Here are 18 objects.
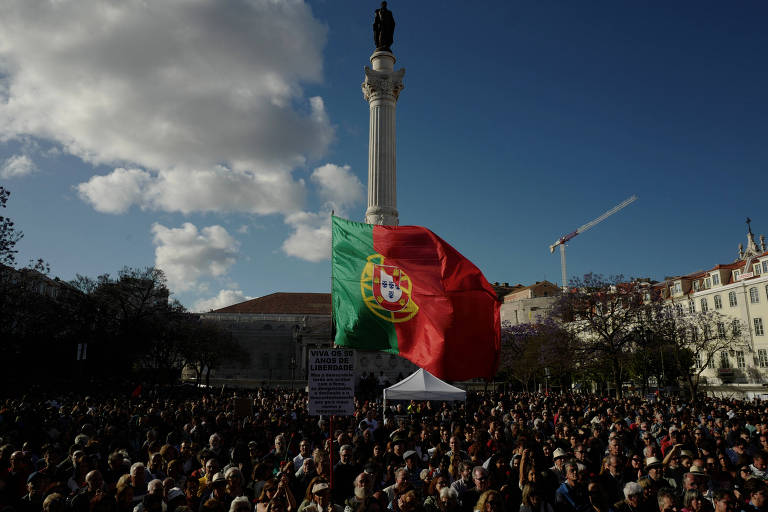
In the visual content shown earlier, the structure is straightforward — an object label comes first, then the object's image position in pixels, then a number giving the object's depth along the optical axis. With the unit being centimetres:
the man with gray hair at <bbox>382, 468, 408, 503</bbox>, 598
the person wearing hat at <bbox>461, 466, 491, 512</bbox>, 621
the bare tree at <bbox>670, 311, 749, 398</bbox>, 4012
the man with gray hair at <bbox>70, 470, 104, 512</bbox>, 534
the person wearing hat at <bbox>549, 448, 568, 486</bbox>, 758
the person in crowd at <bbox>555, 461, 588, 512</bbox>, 613
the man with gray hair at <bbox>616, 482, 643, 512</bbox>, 570
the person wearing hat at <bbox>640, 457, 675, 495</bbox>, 645
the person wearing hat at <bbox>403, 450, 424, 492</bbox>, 750
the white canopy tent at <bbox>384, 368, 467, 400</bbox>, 1800
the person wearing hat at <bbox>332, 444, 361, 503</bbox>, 742
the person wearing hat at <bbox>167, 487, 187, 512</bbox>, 600
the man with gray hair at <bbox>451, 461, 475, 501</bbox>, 673
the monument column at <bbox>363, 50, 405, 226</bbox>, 3678
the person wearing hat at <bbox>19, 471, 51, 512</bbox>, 592
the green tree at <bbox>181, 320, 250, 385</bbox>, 5847
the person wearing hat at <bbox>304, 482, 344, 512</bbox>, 557
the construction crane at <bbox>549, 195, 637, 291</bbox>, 15099
